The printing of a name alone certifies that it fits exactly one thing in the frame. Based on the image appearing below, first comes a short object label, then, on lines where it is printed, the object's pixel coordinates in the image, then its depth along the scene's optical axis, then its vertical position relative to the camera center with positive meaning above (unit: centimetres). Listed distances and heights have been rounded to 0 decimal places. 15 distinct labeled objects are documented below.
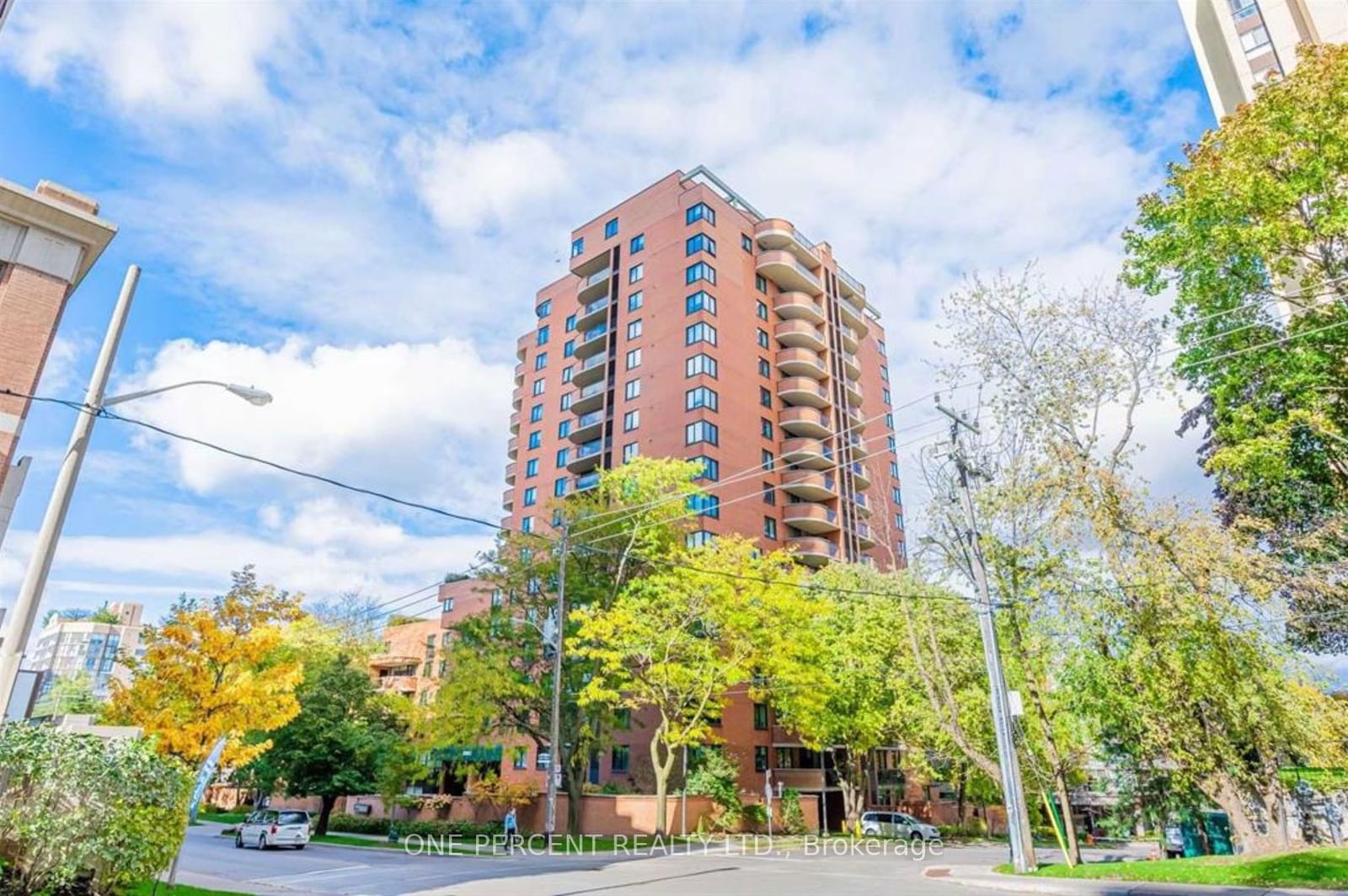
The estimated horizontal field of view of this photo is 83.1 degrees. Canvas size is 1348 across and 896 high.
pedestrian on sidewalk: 2768 -226
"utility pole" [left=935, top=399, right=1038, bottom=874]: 1825 +101
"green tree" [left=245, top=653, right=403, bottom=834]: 3272 +61
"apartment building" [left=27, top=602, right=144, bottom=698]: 14188 +2134
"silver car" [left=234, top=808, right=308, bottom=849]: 2805 -232
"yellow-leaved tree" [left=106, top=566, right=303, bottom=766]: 1973 +186
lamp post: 823 +292
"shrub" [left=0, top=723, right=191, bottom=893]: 987 -63
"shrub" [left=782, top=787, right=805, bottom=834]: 3794 -220
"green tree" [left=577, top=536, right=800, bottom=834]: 2988 +501
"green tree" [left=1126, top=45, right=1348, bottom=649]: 1711 +1129
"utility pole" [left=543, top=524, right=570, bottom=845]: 2420 +82
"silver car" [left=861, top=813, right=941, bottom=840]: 3744 -268
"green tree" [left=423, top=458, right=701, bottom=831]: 3009 +609
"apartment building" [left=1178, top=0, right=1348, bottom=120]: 3475 +3433
